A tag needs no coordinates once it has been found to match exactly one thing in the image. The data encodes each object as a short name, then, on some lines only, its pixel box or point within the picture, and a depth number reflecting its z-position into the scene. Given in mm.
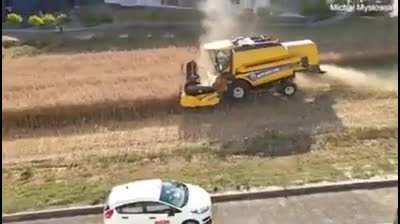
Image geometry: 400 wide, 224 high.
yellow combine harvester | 19734
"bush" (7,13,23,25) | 34503
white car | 11969
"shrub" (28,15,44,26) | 33875
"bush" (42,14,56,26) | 34062
